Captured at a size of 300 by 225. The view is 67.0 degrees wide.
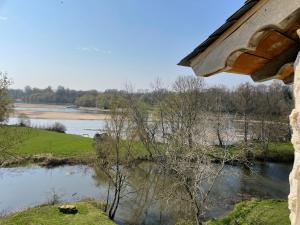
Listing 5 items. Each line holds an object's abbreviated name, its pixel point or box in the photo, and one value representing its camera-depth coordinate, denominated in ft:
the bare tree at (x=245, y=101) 99.66
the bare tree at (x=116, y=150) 46.43
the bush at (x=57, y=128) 117.26
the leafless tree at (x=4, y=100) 39.24
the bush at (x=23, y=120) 109.28
